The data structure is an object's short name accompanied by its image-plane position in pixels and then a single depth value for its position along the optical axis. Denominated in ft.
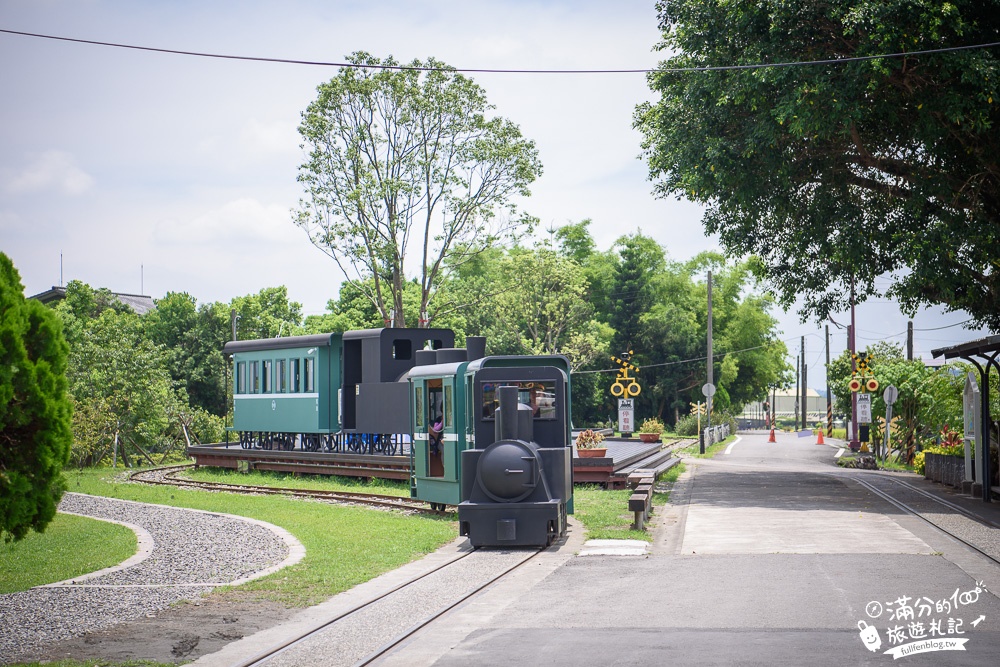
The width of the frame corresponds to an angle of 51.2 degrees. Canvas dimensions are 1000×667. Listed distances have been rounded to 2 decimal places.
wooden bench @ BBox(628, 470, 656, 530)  51.34
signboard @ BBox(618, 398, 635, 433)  138.00
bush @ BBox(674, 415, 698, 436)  193.26
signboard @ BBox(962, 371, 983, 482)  68.39
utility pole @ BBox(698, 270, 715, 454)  159.27
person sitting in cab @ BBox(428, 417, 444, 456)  58.29
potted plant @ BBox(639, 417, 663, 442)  149.19
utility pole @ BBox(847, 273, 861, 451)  135.78
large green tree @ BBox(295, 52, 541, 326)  127.03
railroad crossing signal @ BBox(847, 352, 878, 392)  117.08
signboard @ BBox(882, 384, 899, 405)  105.49
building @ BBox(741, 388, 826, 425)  548.72
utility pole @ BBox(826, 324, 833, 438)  218.59
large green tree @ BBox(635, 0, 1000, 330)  63.46
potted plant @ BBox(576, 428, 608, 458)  79.82
